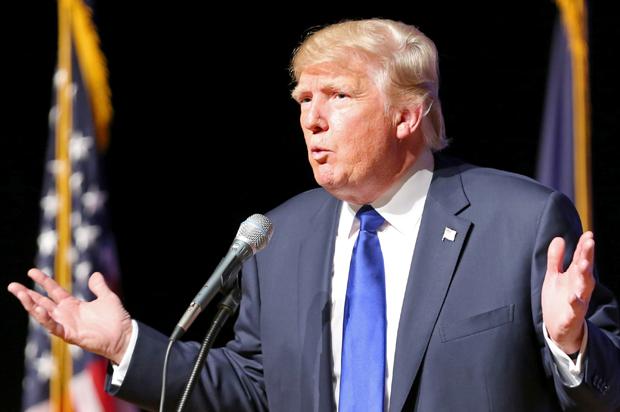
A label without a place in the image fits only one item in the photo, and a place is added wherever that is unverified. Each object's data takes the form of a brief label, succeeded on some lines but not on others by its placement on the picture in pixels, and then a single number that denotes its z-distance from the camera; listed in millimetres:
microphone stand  6119
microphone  6101
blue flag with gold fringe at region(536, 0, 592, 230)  7132
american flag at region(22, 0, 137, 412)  7203
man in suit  6284
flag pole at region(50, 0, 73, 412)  7221
